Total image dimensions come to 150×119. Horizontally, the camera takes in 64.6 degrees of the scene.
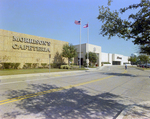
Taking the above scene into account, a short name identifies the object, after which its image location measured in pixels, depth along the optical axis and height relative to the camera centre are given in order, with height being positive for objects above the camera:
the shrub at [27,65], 23.37 -0.52
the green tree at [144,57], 41.28 +1.95
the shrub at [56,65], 28.83 -0.63
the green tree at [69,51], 29.92 +2.91
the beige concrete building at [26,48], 21.12 +2.98
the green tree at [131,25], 5.08 +1.72
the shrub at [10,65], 19.91 -0.46
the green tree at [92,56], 39.11 +2.15
